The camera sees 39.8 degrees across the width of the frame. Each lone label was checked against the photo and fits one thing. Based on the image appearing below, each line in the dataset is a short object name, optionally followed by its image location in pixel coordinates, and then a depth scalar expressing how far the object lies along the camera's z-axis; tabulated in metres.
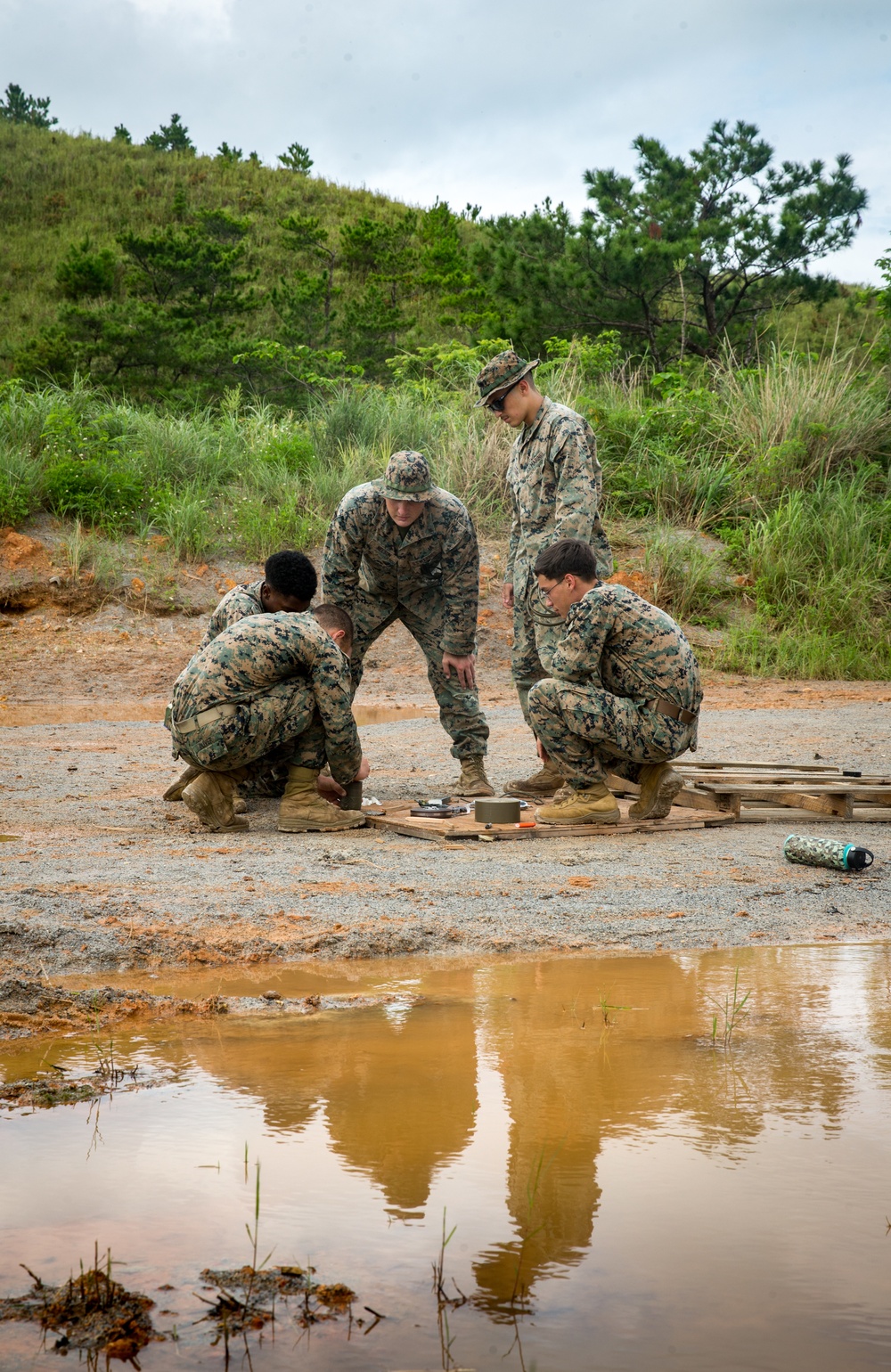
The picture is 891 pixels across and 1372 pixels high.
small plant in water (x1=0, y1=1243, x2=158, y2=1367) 1.86
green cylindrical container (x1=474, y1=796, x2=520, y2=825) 5.83
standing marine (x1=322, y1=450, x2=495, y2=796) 6.39
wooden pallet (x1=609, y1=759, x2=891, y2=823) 6.20
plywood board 5.72
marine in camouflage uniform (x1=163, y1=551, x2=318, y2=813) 5.83
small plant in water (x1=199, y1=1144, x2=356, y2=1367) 1.93
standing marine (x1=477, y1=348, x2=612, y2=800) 6.38
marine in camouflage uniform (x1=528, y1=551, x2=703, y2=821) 5.64
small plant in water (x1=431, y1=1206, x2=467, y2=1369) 1.85
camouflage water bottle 5.06
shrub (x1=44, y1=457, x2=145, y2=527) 13.95
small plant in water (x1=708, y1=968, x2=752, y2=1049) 3.26
